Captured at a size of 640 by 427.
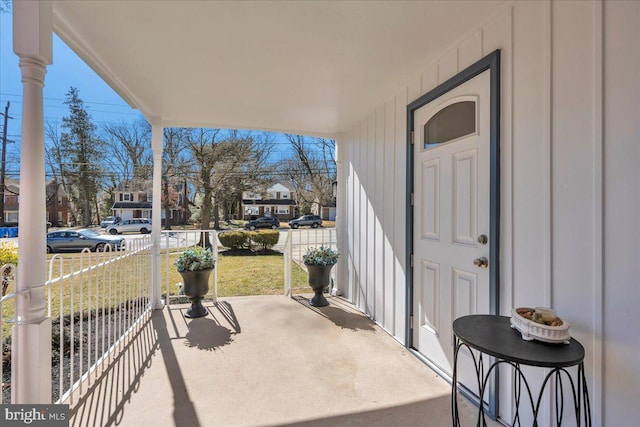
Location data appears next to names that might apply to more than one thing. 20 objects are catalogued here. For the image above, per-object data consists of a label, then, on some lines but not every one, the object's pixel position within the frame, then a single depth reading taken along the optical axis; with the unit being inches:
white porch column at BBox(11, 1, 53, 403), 52.6
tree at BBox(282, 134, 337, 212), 526.0
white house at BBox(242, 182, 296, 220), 698.8
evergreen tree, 410.3
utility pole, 153.7
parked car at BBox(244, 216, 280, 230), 605.0
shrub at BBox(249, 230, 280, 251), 380.2
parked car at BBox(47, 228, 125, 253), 362.6
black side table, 45.9
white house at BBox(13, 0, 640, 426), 51.3
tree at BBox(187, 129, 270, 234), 409.7
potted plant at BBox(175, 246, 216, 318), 140.3
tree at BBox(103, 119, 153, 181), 447.2
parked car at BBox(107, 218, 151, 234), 485.1
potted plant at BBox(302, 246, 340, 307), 157.9
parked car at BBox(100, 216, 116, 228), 464.0
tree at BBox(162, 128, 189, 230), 411.5
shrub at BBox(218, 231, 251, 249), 376.5
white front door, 78.7
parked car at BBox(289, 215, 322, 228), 603.8
